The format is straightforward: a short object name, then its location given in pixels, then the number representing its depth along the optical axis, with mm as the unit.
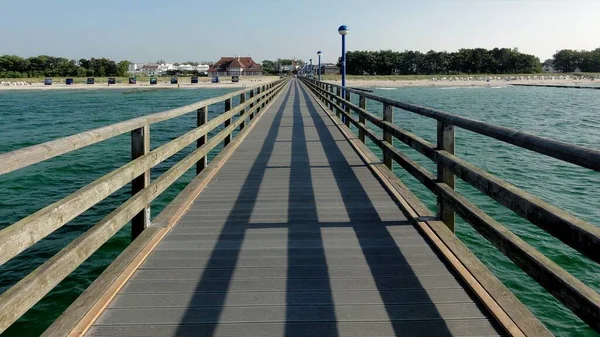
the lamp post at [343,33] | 16838
